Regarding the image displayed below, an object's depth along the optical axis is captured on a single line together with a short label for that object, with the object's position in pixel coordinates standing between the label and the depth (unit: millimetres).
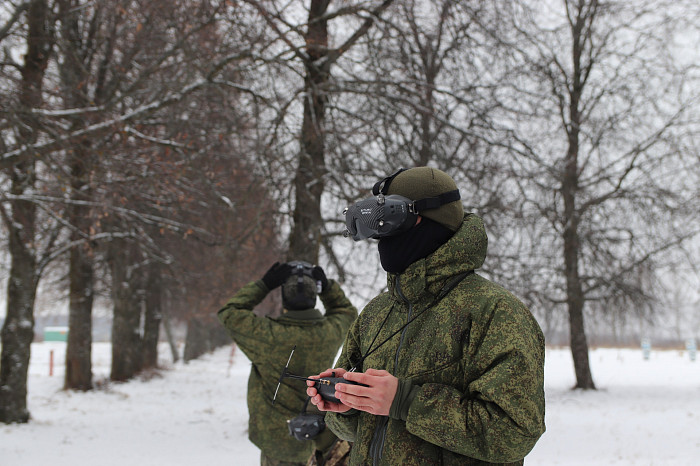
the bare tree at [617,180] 12266
